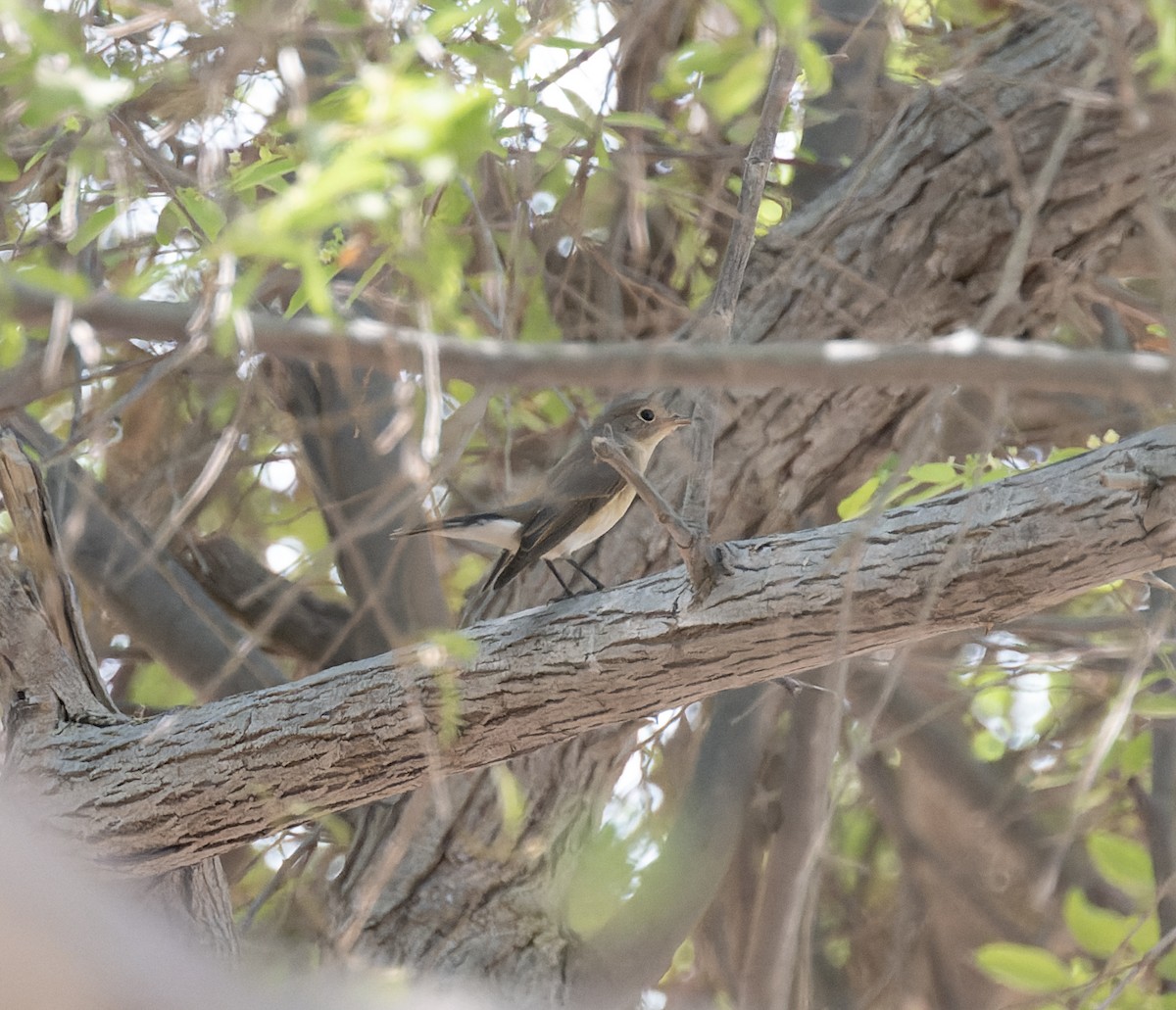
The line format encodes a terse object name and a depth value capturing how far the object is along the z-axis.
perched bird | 8.02
